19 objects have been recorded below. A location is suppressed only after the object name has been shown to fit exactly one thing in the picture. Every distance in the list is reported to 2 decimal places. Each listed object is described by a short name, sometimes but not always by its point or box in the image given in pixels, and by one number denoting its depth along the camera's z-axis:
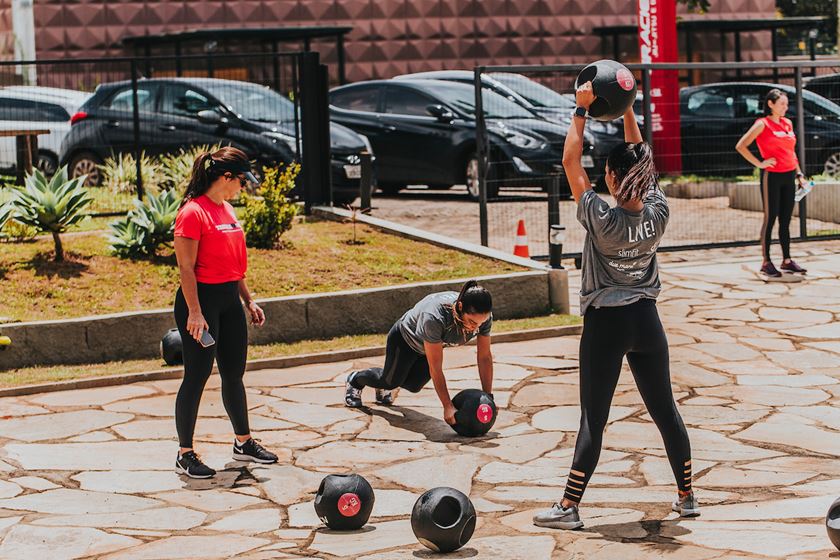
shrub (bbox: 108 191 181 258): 11.61
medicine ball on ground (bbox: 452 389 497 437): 7.74
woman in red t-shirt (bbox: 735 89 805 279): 12.62
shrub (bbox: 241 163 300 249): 12.28
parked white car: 15.35
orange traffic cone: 13.13
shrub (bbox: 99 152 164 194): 14.22
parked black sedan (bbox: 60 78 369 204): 15.17
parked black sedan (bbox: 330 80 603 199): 16.38
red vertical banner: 16.68
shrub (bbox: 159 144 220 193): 14.17
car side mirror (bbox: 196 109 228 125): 15.62
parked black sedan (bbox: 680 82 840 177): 15.91
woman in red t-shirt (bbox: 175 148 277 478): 7.01
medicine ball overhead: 5.78
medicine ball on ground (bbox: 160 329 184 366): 9.88
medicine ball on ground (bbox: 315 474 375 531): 6.01
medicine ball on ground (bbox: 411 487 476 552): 5.52
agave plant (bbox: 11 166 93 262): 11.23
